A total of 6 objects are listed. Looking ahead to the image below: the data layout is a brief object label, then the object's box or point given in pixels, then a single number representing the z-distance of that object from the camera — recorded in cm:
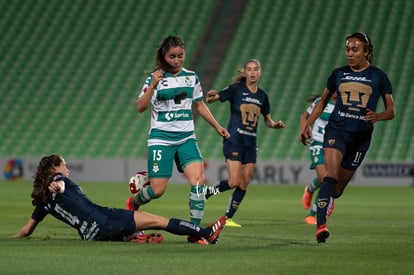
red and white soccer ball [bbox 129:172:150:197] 1934
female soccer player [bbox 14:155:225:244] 1645
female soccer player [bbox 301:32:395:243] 1784
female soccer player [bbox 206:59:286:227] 2441
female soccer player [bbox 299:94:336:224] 2659
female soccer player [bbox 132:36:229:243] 1802
